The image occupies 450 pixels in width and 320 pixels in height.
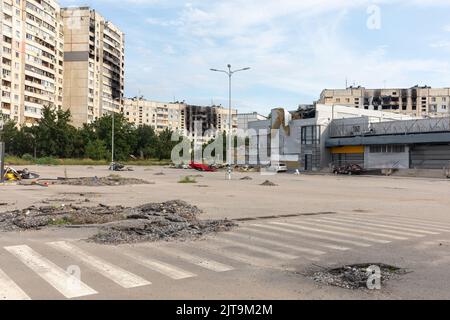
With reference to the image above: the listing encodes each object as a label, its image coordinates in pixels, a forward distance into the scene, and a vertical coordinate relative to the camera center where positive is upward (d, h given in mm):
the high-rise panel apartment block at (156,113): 152375 +13468
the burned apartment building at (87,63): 113562 +22836
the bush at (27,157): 83662 -893
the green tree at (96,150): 96688 +482
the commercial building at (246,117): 98262 +7751
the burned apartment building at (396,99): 122250 +14531
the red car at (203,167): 65688 -2190
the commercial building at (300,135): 68375 +2745
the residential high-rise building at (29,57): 92688 +20458
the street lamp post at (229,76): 45897 +7797
